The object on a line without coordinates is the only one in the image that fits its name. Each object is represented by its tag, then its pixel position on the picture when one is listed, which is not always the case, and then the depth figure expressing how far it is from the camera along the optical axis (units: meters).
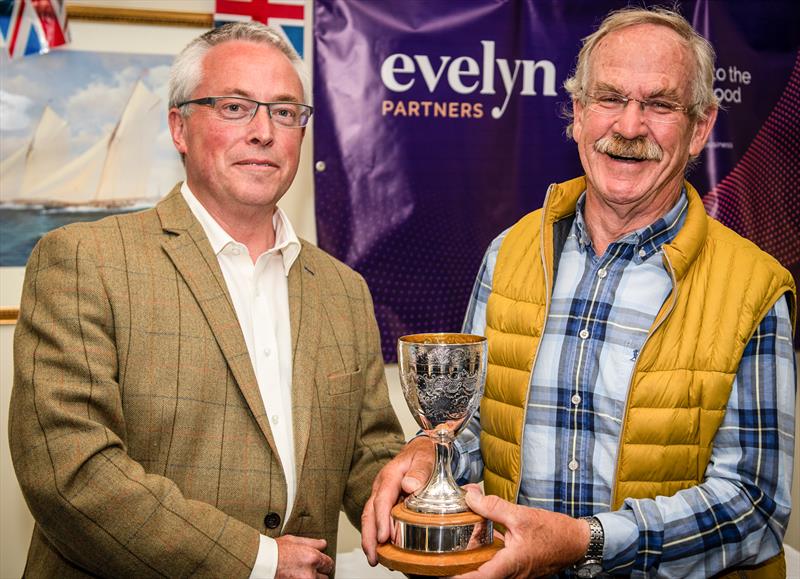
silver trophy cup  1.58
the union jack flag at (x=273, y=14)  2.78
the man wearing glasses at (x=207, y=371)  1.78
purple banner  2.91
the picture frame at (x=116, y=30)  2.73
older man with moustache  1.72
